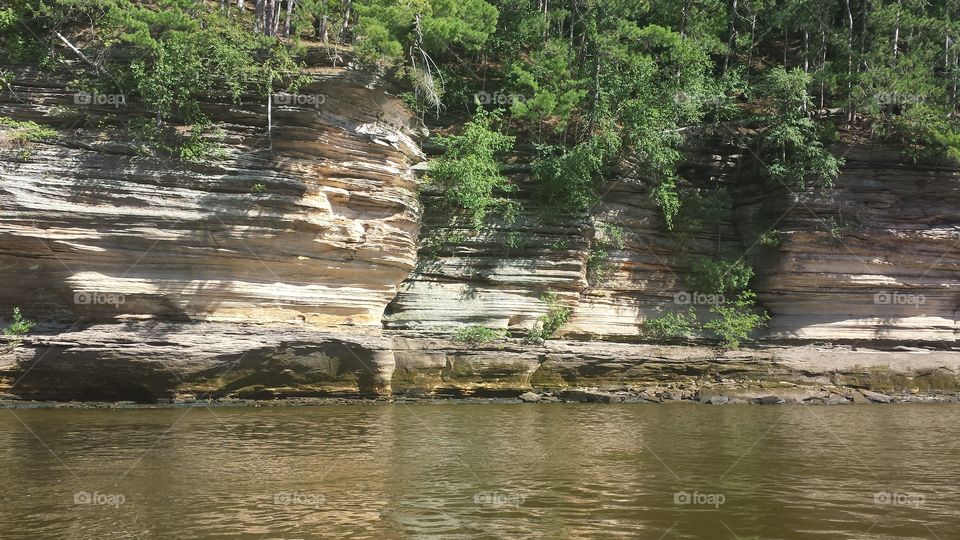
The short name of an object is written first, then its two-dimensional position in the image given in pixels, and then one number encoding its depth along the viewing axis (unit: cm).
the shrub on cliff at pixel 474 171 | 2030
